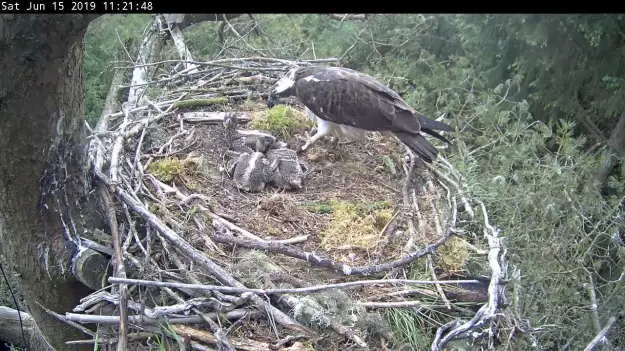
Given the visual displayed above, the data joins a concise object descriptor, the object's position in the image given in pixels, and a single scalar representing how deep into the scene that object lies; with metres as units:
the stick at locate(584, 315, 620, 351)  2.84
